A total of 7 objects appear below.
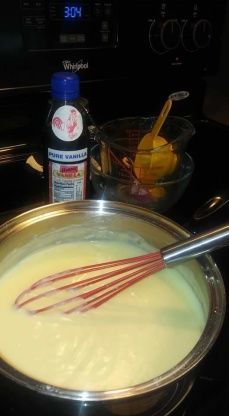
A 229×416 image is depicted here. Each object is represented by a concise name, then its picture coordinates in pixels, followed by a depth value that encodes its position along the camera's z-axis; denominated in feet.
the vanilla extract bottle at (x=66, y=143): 2.35
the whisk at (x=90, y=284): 2.02
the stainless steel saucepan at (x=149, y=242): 1.51
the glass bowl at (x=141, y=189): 2.74
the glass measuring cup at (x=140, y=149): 2.68
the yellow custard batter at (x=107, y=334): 1.91
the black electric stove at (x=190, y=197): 1.74
